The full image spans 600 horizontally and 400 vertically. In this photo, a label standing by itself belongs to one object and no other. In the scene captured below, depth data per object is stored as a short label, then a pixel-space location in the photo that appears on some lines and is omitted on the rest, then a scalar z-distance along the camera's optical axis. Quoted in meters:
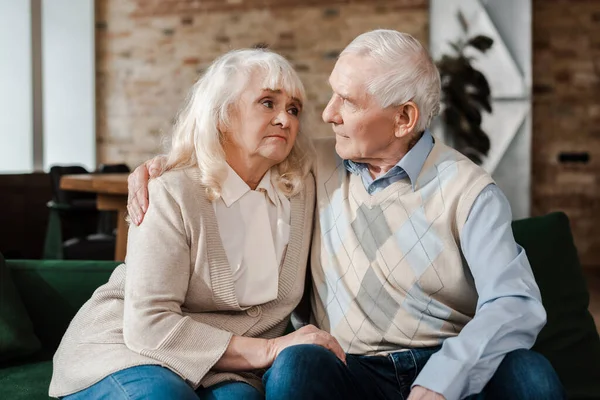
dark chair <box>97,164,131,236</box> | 5.34
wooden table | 3.85
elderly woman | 1.66
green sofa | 2.12
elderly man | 1.61
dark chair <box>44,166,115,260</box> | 4.95
